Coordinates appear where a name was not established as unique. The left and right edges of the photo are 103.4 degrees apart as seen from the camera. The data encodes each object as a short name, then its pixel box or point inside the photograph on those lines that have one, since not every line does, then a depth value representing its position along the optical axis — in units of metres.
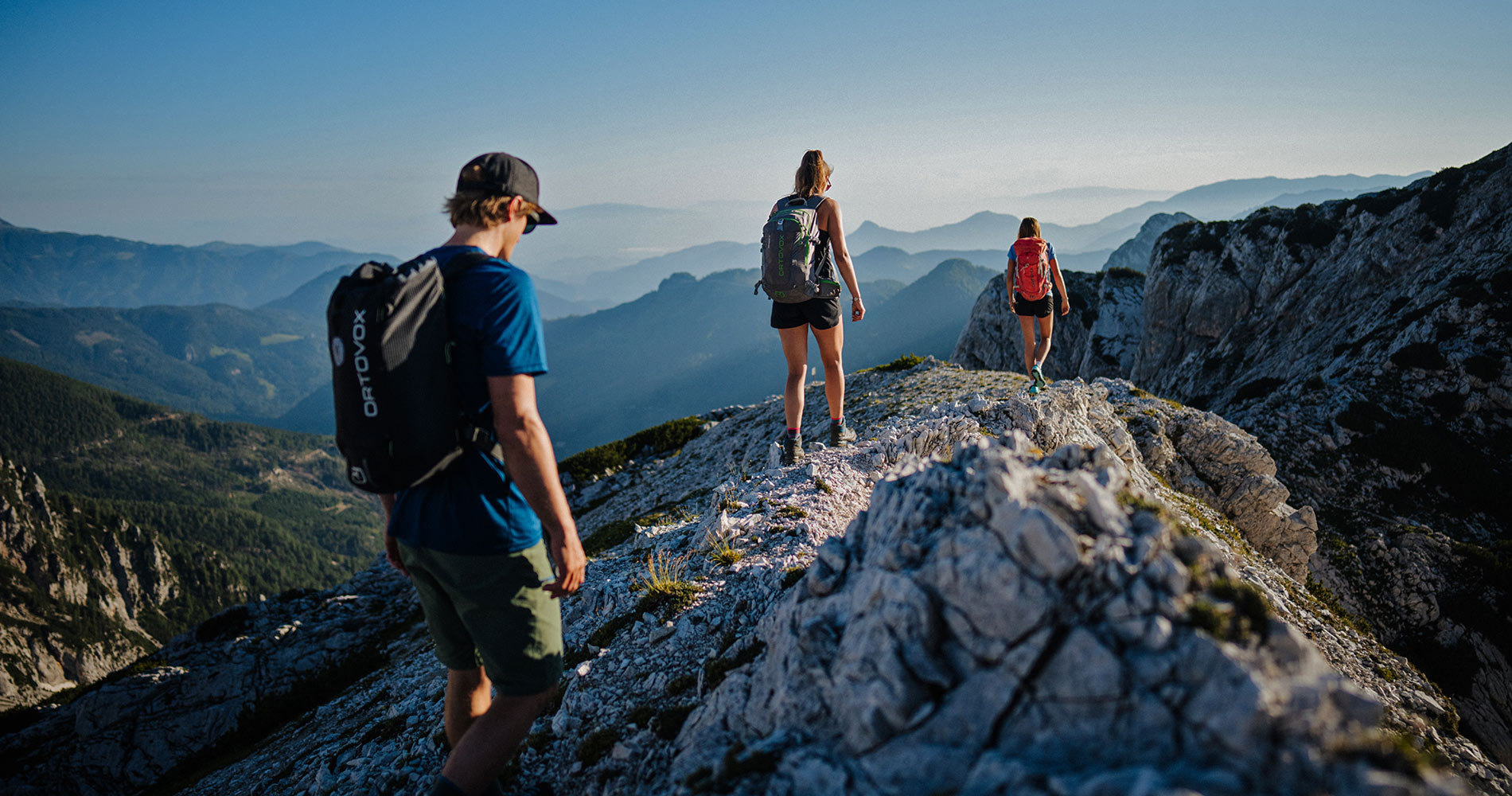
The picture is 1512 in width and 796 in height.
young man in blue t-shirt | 3.70
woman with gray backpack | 8.96
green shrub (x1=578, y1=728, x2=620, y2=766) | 5.41
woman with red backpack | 14.34
